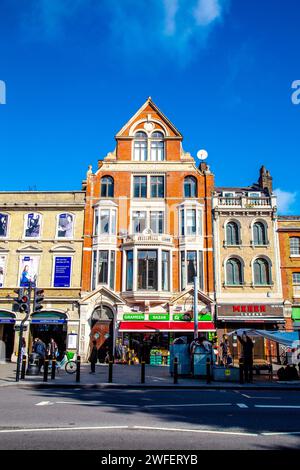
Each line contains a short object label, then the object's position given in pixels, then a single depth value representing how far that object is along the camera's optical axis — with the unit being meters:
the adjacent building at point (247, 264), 28.28
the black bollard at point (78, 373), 15.62
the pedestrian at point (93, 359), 19.81
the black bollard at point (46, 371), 15.66
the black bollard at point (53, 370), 16.39
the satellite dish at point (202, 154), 32.53
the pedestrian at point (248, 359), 16.89
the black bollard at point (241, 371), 16.25
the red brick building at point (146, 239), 28.50
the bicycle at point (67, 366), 19.73
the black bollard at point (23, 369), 16.44
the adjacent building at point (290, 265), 28.35
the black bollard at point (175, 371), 15.73
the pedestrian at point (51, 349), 20.33
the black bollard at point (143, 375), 15.73
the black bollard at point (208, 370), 16.05
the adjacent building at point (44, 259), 28.97
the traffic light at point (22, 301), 16.66
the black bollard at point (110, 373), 15.73
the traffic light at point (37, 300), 16.41
